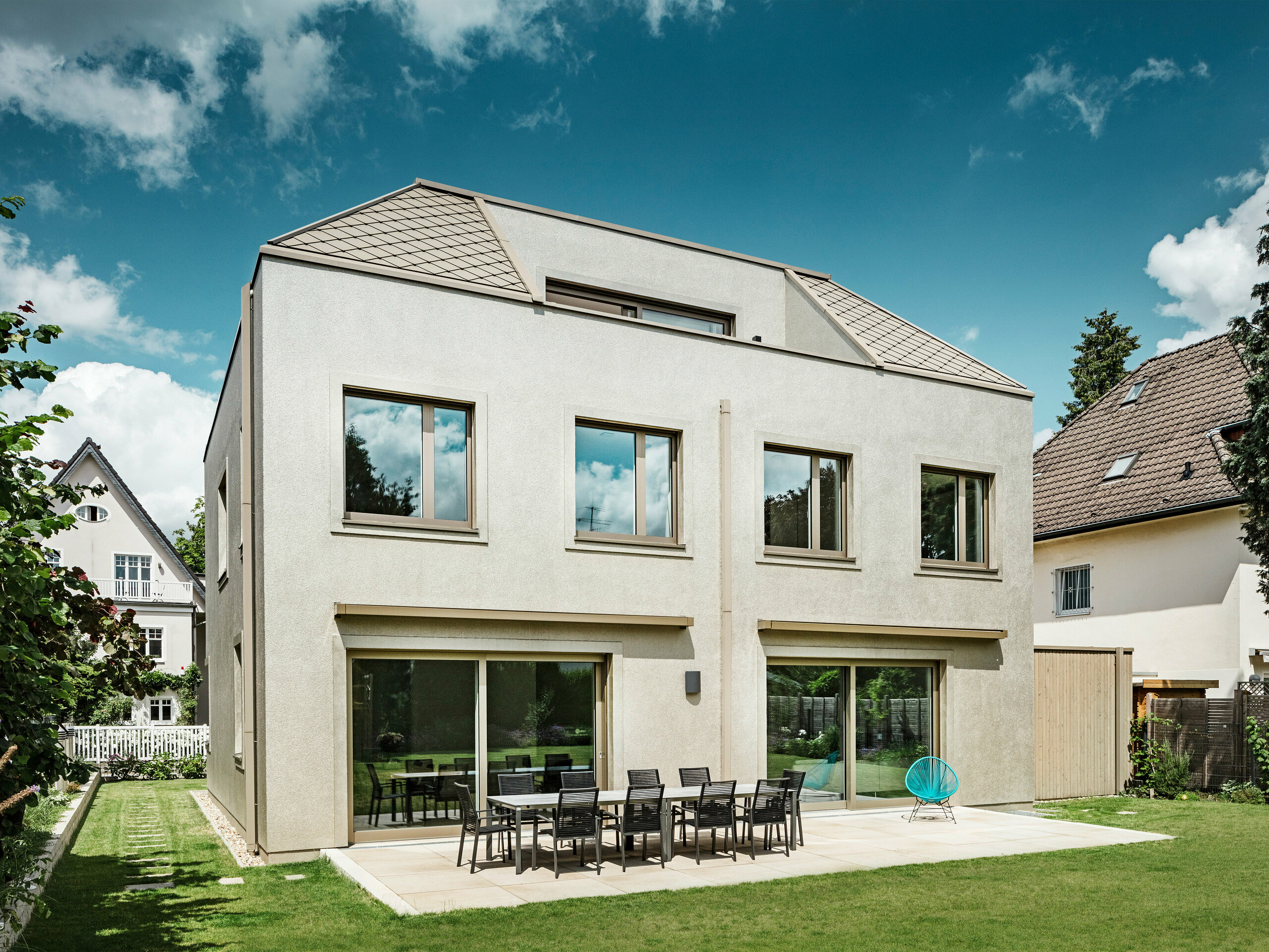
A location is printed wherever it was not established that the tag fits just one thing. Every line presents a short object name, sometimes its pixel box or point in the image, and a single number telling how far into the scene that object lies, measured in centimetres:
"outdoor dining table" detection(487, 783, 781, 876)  1016
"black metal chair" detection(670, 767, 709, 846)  1265
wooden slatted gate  1689
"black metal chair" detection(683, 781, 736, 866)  1096
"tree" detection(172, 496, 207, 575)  5591
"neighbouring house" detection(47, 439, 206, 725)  3316
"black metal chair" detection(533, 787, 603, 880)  1012
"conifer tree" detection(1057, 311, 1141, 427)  3878
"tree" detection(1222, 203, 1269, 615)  1659
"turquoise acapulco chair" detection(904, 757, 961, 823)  1430
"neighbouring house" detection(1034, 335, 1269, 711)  1972
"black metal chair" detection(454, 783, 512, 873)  1027
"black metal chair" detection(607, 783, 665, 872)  1059
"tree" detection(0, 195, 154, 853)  557
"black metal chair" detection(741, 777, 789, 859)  1114
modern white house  1146
